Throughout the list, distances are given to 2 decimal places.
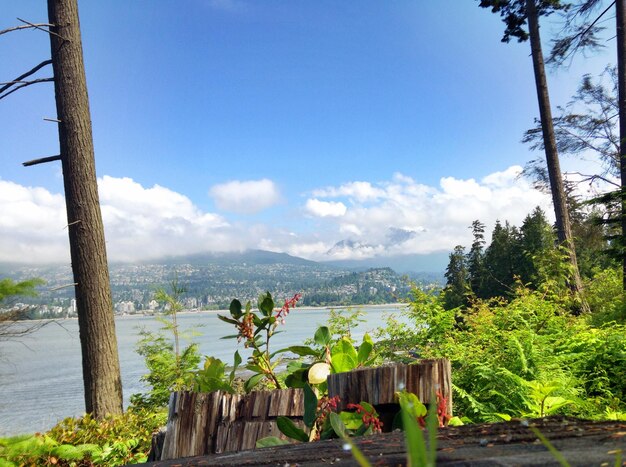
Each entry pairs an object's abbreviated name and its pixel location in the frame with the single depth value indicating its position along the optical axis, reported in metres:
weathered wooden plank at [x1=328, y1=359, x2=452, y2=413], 1.63
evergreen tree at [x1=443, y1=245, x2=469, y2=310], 35.94
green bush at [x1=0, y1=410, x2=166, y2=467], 2.77
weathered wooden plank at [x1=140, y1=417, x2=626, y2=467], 0.51
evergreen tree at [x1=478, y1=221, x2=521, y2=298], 31.72
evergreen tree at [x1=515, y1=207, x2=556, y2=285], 30.98
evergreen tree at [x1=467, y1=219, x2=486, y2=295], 35.56
